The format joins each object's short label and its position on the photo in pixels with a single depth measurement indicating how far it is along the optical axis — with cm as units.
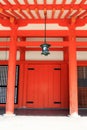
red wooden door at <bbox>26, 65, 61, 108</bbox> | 828
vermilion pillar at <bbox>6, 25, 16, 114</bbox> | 606
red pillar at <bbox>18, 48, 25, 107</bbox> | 828
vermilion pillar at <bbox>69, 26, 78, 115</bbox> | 601
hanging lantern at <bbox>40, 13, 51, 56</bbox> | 573
